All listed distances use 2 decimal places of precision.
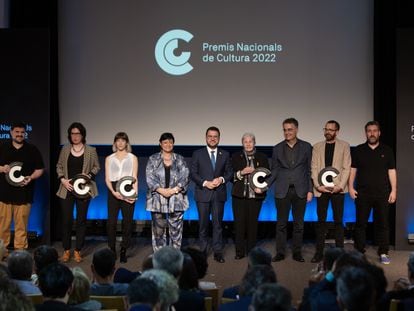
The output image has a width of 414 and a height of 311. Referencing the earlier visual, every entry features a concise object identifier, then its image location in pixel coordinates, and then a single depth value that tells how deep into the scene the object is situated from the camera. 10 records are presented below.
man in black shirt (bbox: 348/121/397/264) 7.24
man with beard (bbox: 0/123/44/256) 7.58
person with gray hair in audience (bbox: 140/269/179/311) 3.07
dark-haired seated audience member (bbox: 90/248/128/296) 3.91
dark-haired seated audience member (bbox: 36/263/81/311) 3.28
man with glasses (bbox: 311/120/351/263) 7.21
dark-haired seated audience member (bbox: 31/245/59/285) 4.29
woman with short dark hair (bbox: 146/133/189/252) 7.08
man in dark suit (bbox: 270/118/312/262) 7.25
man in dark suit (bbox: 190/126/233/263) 7.29
